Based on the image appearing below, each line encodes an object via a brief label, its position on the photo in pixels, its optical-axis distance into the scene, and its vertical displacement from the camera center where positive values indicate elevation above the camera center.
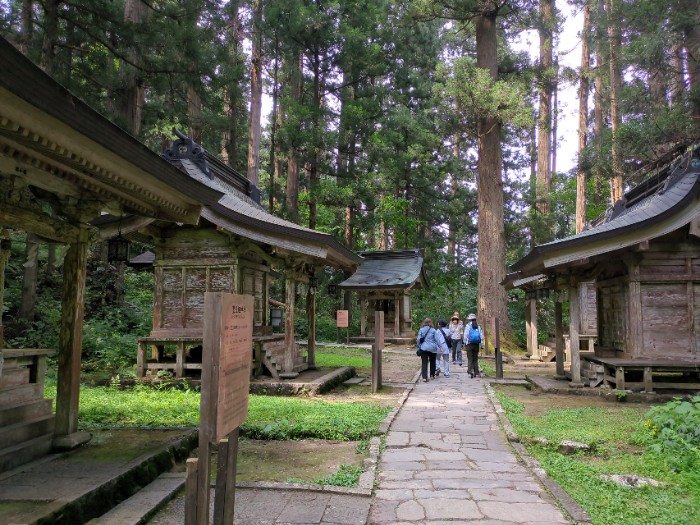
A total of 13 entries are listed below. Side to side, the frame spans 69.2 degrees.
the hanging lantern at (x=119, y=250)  9.20 +1.04
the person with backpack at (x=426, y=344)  13.16 -0.86
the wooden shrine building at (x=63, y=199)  3.72 +1.23
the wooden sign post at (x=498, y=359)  13.91 -1.29
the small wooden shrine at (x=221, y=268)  10.91 +0.94
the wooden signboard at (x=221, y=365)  2.80 -0.32
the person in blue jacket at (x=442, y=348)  13.72 -1.03
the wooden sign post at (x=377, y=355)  11.30 -1.01
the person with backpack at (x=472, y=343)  13.53 -0.87
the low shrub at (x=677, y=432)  5.55 -1.47
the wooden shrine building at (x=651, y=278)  10.23 +0.77
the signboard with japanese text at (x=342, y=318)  20.51 -0.33
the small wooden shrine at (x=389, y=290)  24.72 +0.99
